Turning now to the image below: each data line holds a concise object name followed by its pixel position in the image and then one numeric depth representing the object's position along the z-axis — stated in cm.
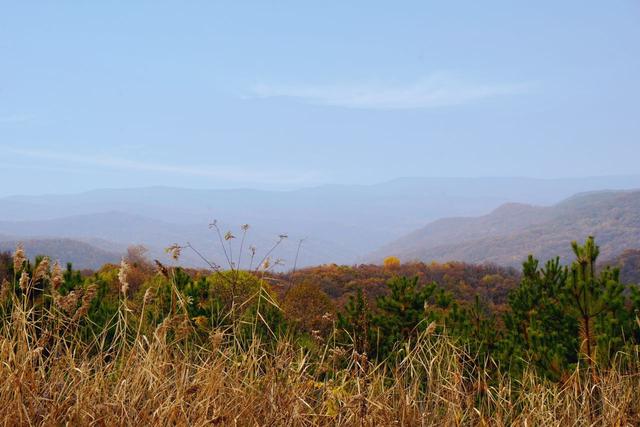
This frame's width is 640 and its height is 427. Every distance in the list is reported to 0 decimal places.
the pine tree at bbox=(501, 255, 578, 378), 746
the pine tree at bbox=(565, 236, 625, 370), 763
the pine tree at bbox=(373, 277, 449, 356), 944
